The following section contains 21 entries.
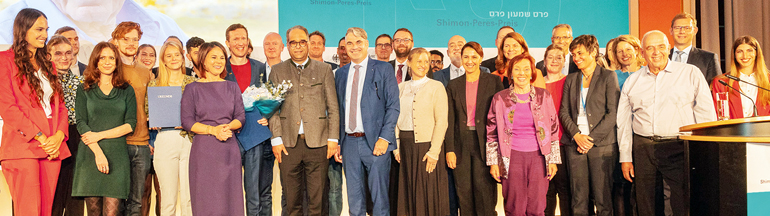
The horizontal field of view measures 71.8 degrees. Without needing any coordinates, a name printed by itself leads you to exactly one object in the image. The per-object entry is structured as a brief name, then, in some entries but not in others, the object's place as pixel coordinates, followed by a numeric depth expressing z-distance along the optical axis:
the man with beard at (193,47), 4.32
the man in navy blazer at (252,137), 3.88
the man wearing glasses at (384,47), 5.02
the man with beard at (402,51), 4.88
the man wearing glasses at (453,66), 4.76
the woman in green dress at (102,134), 3.72
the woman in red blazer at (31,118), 3.61
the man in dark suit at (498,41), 5.05
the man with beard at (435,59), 5.48
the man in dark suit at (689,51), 4.52
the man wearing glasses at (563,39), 4.82
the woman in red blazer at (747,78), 4.14
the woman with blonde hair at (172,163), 3.87
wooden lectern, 2.63
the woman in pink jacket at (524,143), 3.82
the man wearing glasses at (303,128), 3.89
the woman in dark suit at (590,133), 4.04
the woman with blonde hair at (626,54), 4.59
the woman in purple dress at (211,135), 3.65
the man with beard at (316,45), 4.91
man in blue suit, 3.91
